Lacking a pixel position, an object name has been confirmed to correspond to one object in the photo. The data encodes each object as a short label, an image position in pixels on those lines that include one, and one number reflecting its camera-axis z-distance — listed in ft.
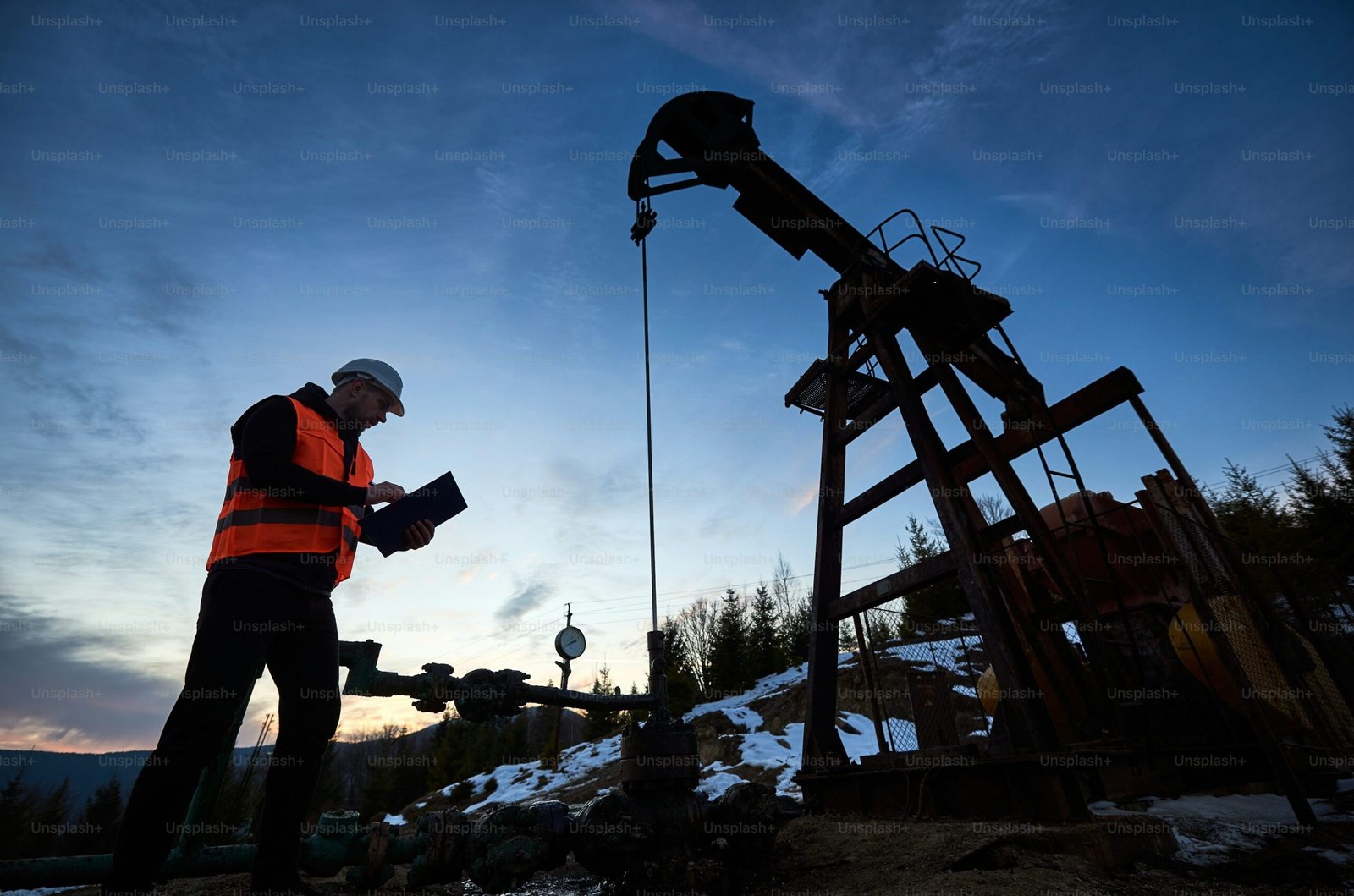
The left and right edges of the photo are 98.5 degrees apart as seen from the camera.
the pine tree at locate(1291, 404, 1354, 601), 72.43
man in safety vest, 7.22
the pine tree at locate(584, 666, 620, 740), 113.19
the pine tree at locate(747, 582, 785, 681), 99.04
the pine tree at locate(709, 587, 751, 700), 95.66
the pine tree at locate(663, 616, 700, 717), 86.72
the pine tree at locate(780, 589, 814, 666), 106.11
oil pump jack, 14.11
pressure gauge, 15.78
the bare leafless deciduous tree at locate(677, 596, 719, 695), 116.33
